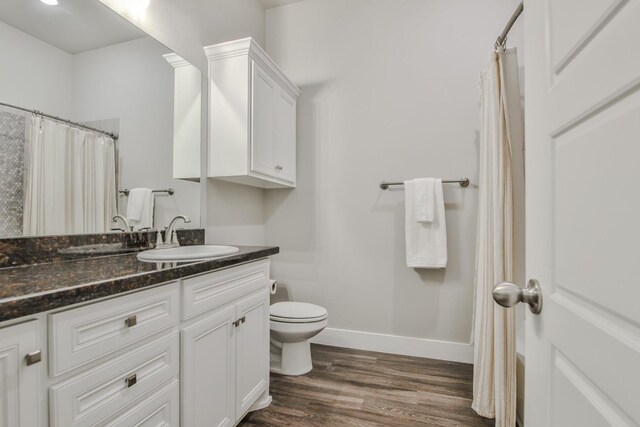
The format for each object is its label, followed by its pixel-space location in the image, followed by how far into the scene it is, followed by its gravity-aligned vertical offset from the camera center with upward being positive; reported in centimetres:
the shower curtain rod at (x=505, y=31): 138 +88
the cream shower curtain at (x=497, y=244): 148 -13
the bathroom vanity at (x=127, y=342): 70 -37
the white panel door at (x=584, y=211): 41 +1
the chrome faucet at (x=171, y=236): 169 -11
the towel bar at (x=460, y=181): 224 +24
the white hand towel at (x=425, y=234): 222 -13
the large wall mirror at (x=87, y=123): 112 +39
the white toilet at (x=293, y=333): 198 -73
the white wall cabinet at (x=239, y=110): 190 +64
